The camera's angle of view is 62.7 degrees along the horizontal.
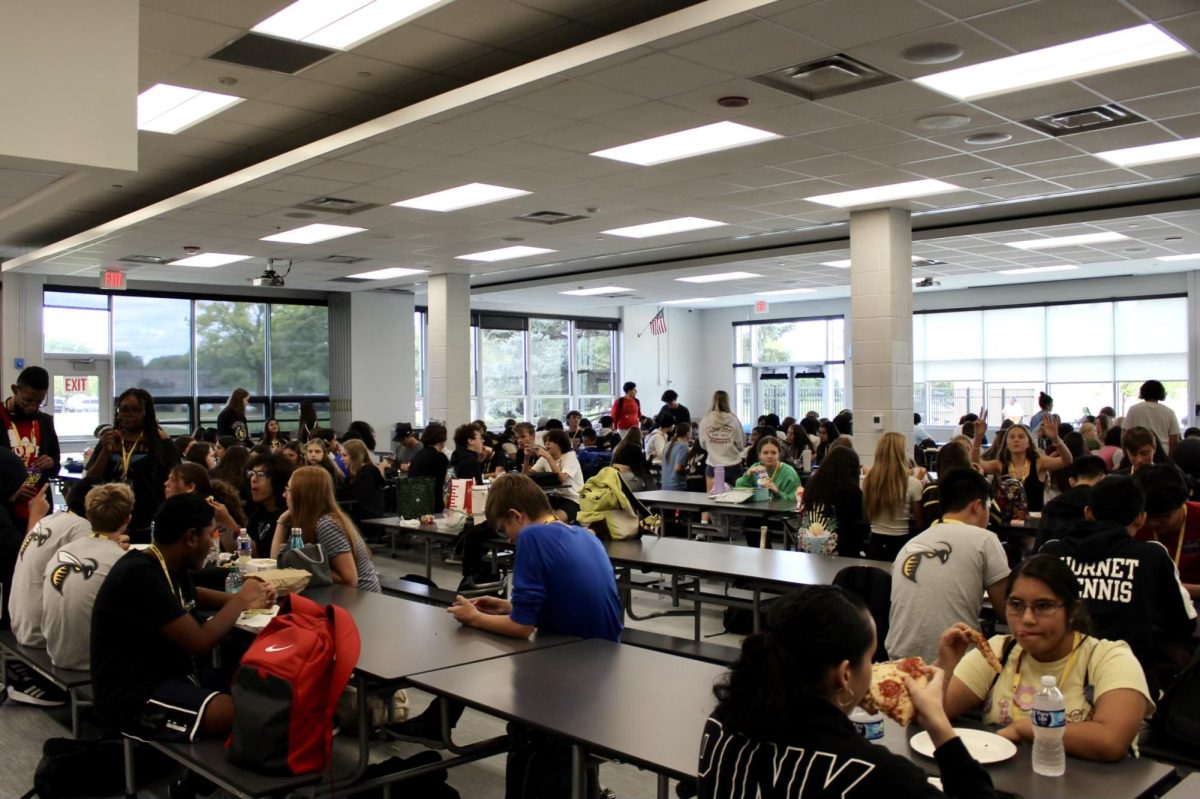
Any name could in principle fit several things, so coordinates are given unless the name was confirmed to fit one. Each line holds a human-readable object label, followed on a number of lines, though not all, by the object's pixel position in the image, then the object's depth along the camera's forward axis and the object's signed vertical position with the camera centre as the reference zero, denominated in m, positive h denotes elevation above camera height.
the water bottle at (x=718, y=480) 7.55 -0.72
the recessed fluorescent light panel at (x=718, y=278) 15.02 +1.69
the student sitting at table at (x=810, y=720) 1.58 -0.55
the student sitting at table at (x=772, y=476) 7.51 -0.70
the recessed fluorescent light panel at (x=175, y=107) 6.51 +1.94
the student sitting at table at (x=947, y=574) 3.46 -0.67
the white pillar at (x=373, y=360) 16.36 +0.45
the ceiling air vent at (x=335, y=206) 8.87 +1.66
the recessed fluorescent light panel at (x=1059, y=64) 5.12 +1.78
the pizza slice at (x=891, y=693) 2.14 -0.68
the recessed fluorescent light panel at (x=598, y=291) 16.89 +1.68
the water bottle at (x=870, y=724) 2.33 -0.80
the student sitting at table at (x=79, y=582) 3.89 -0.77
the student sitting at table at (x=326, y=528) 4.41 -0.65
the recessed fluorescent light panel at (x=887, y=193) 8.64 +1.74
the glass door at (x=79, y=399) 13.98 -0.17
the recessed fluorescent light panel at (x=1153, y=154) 7.38 +1.79
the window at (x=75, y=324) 14.02 +0.91
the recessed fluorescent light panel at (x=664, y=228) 10.34 +1.72
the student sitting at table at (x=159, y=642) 3.11 -0.84
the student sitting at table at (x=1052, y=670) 2.28 -0.72
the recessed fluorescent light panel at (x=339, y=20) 5.08 +1.96
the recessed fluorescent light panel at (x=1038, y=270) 14.84 +1.77
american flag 19.17 +1.18
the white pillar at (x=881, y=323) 9.48 +0.61
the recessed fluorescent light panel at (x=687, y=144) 6.75 +1.74
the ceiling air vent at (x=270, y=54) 5.54 +1.93
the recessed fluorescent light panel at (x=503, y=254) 12.15 +1.67
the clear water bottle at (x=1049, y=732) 2.18 -0.77
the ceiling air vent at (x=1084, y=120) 6.35 +1.76
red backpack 2.77 -0.87
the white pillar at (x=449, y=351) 13.86 +0.50
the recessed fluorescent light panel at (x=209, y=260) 12.25 +1.62
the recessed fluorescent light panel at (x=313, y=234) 10.30 +1.65
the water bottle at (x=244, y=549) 4.88 -0.81
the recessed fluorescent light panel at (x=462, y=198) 8.54 +1.70
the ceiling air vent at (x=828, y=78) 5.35 +1.74
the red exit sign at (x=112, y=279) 12.56 +1.38
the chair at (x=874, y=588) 3.77 -0.78
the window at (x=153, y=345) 14.84 +0.64
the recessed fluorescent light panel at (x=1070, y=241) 11.55 +1.74
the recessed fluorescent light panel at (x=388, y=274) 13.88 +1.63
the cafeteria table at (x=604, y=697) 2.36 -0.87
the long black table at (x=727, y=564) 4.62 -0.90
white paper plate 2.24 -0.84
